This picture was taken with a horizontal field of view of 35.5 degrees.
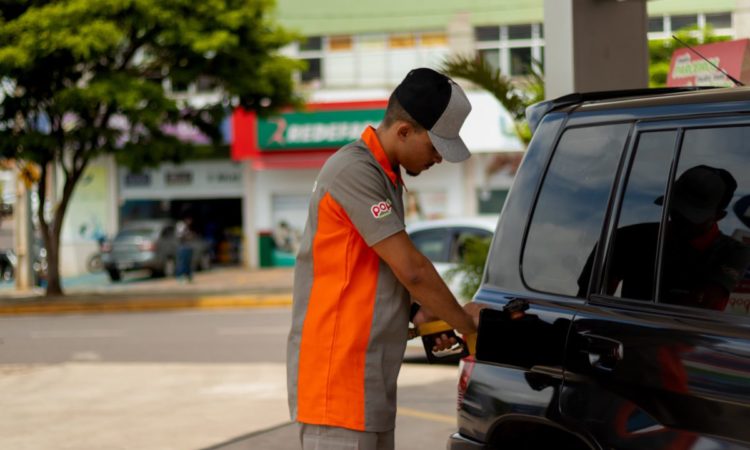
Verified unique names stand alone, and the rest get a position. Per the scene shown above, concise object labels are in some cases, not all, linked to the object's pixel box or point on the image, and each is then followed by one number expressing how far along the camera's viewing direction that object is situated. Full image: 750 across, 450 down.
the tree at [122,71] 20.83
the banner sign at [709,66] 6.04
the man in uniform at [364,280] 3.16
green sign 31.59
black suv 2.82
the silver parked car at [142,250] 29.64
